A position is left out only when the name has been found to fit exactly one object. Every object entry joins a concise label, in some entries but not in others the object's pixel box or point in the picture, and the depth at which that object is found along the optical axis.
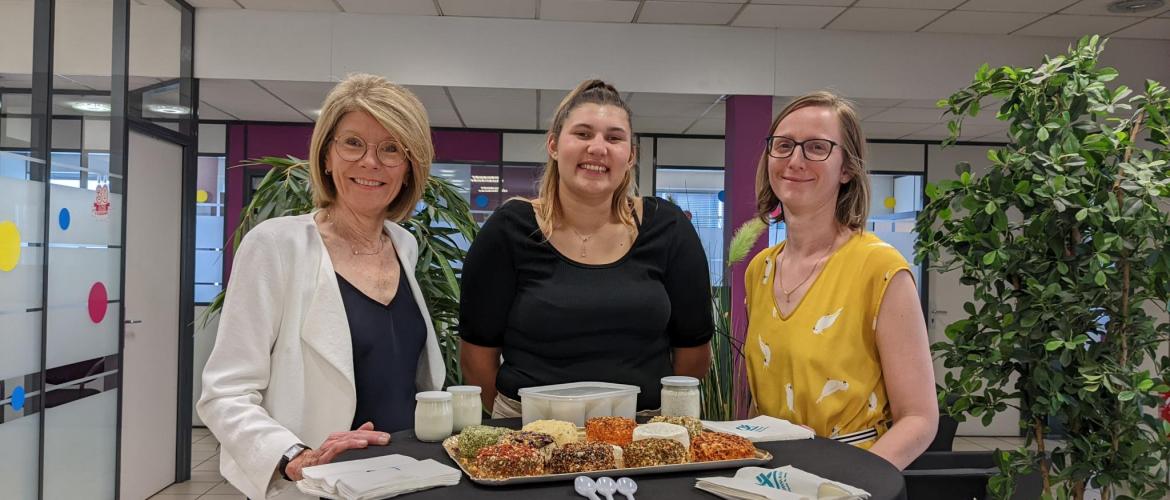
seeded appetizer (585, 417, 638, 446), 1.35
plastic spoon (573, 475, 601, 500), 1.10
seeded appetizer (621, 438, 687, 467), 1.23
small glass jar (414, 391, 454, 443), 1.43
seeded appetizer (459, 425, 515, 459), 1.30
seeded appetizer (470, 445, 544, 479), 1.17
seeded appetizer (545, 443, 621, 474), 1.20
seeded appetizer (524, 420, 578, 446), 1.35
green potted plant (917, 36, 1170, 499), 2.53
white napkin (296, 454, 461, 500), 1.09
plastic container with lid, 1.49
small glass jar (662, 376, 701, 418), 1.55
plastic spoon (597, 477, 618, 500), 1.10
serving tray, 1.16
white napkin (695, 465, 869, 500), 1.08
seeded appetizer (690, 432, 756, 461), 1.29
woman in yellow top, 1.61
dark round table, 1.12
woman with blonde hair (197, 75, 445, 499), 1.49
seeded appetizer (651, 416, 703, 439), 1.40
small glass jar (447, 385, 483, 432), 1.49
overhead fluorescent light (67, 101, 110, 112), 4.13
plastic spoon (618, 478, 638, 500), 1.10
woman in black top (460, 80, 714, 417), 1.81
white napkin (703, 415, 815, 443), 1.46
